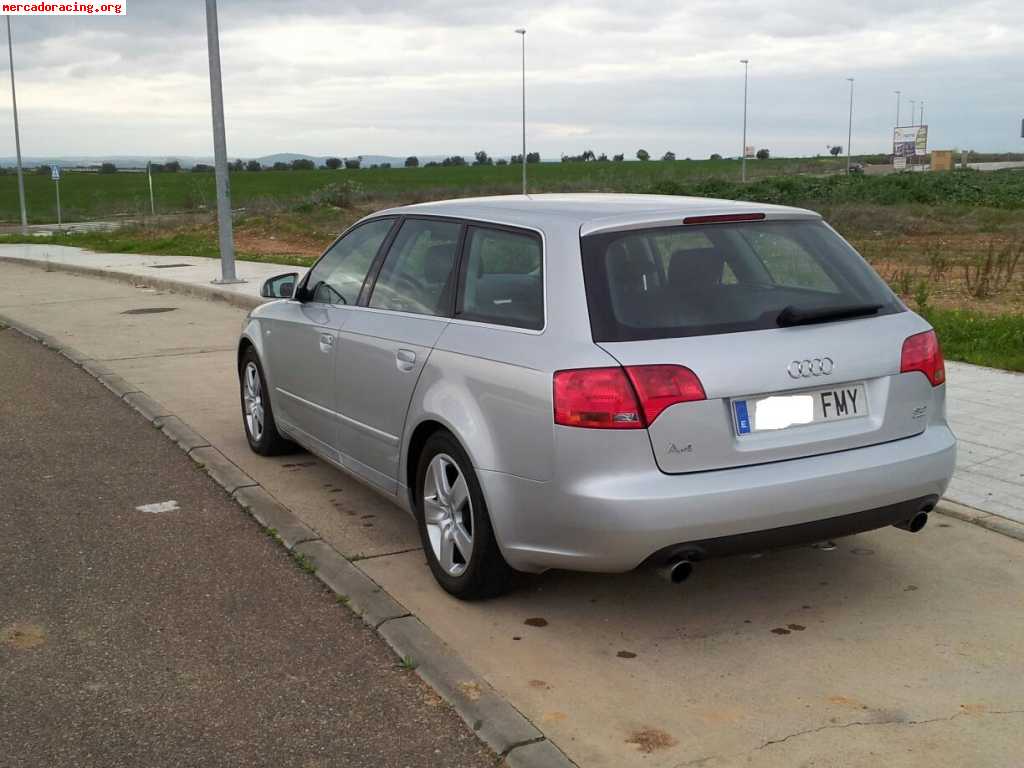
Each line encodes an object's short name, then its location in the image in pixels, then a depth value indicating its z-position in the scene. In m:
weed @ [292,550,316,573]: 5.27
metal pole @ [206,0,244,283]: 18.30
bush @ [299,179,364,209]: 43.84
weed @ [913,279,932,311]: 12.02
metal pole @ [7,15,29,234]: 41.09
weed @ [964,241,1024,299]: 15.44
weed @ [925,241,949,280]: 17.53
